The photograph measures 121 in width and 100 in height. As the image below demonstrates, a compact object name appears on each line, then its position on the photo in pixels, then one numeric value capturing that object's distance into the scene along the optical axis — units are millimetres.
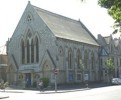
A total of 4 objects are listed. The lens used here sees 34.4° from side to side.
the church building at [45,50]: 34533
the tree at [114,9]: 8108
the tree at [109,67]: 41336
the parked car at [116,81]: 37953
